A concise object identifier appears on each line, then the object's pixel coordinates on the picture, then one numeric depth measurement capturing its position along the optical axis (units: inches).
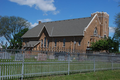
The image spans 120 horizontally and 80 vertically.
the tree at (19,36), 2729.8
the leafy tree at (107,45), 1490.9
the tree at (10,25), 2691.9
